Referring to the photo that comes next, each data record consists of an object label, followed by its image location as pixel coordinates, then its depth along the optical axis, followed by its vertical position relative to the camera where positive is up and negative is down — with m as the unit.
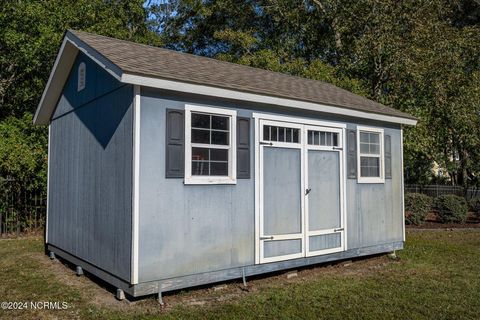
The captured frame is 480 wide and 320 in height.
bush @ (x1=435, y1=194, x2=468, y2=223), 13.27 -0.98
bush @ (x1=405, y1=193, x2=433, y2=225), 12.94 -0.89
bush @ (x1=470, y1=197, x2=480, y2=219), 14.77 -1.01
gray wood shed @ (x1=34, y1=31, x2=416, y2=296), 5.15 +0.14
